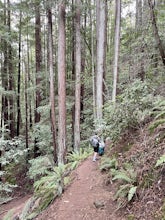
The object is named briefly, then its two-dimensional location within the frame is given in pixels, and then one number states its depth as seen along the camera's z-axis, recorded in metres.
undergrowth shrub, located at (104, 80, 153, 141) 5.91
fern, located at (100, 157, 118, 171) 5.50
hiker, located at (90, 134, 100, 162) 6.69
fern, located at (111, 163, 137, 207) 3.81
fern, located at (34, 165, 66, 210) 5.66
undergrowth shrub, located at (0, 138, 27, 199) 6.66
